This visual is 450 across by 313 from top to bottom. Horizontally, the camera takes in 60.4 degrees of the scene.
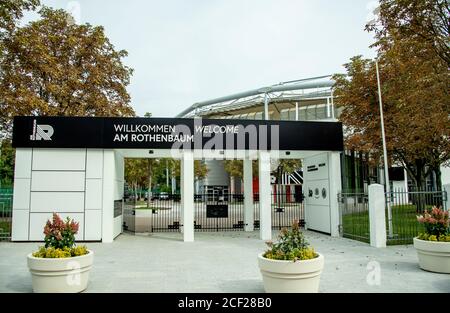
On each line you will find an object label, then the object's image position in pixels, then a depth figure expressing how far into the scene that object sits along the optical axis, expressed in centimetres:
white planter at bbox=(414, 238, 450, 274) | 859
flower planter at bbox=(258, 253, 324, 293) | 644
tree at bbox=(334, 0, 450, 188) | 1384
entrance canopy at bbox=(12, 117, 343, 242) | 1418
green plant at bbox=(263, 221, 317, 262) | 660
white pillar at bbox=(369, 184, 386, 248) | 1266
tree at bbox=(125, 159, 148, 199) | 3678
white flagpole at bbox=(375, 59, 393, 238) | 1366
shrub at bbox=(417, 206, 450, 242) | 886
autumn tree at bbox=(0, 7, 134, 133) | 1844
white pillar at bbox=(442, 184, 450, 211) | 1241
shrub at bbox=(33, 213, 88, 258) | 701
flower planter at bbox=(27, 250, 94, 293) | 677
